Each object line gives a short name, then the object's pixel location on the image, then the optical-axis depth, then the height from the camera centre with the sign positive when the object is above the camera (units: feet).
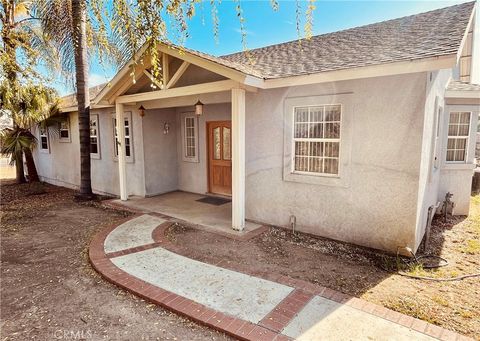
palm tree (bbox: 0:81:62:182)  33.60 +3.13
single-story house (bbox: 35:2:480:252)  16.90 +1.21
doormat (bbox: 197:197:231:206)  30.14 -6.90
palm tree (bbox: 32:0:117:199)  30.07 +10.60
